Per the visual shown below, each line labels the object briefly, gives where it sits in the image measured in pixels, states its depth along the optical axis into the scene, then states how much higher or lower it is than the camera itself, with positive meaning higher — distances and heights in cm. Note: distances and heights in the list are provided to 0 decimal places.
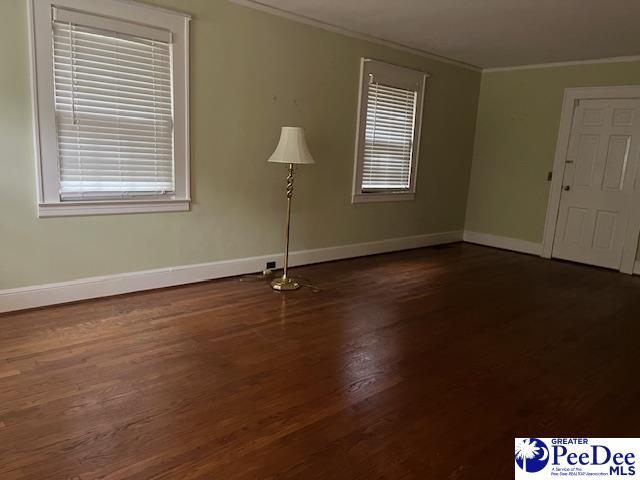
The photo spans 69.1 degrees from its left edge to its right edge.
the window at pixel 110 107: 325 +27
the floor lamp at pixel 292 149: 396 +3
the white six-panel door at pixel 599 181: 543 -13
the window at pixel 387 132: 531 +32
